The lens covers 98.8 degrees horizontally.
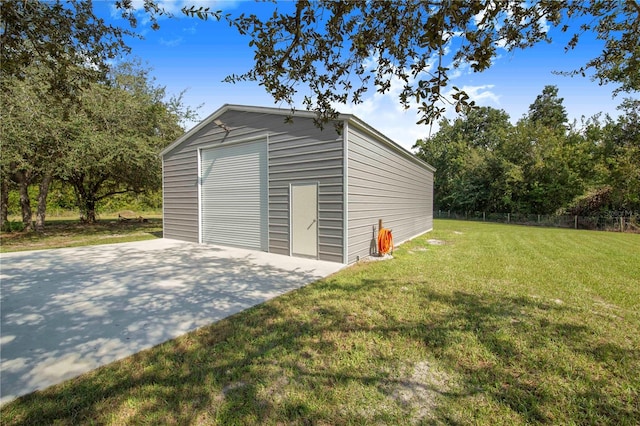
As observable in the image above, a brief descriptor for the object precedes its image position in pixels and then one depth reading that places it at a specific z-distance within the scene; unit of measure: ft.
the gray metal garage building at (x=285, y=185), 20.80
